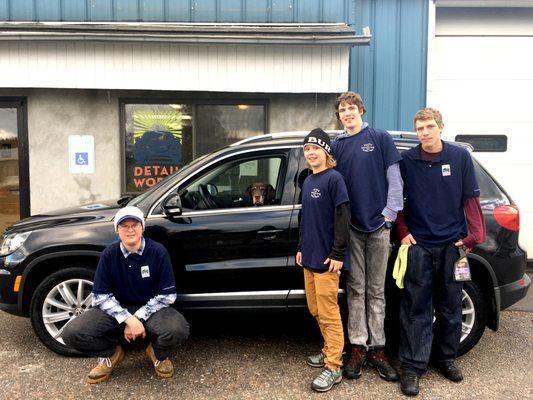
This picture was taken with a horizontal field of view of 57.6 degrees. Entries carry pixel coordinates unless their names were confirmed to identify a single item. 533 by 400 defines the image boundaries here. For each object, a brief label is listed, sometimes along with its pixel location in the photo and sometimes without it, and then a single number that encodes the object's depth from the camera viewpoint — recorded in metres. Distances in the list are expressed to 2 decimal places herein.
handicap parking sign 7.04
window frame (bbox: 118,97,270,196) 7.09
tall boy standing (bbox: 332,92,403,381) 3.52
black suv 3.88
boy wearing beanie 3.36
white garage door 7.04
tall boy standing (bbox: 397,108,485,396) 3.45
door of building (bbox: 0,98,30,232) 7.06
